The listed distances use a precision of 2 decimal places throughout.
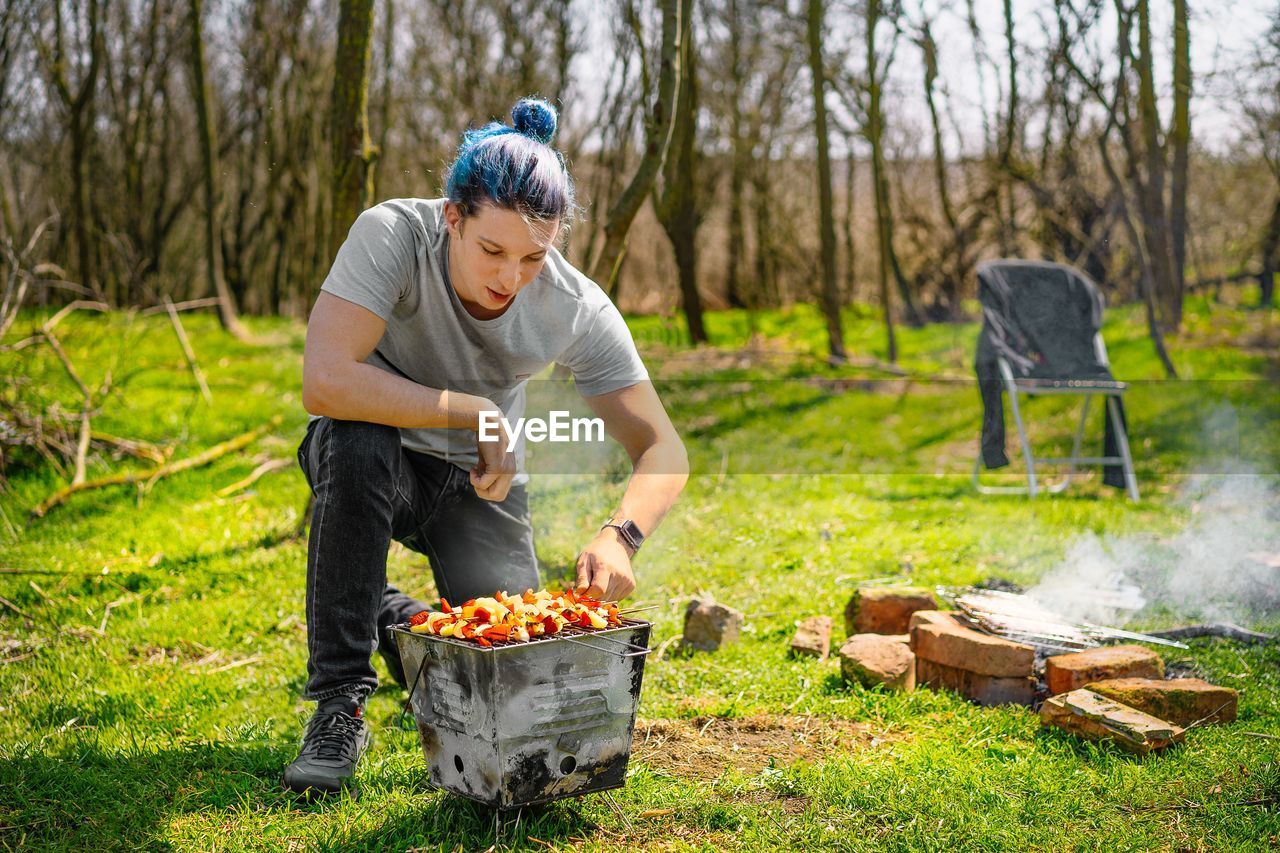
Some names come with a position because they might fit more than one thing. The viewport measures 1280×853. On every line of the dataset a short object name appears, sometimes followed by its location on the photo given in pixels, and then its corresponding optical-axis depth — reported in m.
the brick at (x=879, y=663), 3.21
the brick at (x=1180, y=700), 2.90
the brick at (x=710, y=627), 3.71
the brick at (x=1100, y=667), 3.09
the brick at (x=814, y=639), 3.57
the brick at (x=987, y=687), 3.18
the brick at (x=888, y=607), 3.75
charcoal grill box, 2.06
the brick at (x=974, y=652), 3.14
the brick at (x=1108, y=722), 2.71
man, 2.43
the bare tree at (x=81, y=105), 10.84
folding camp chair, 6.48
